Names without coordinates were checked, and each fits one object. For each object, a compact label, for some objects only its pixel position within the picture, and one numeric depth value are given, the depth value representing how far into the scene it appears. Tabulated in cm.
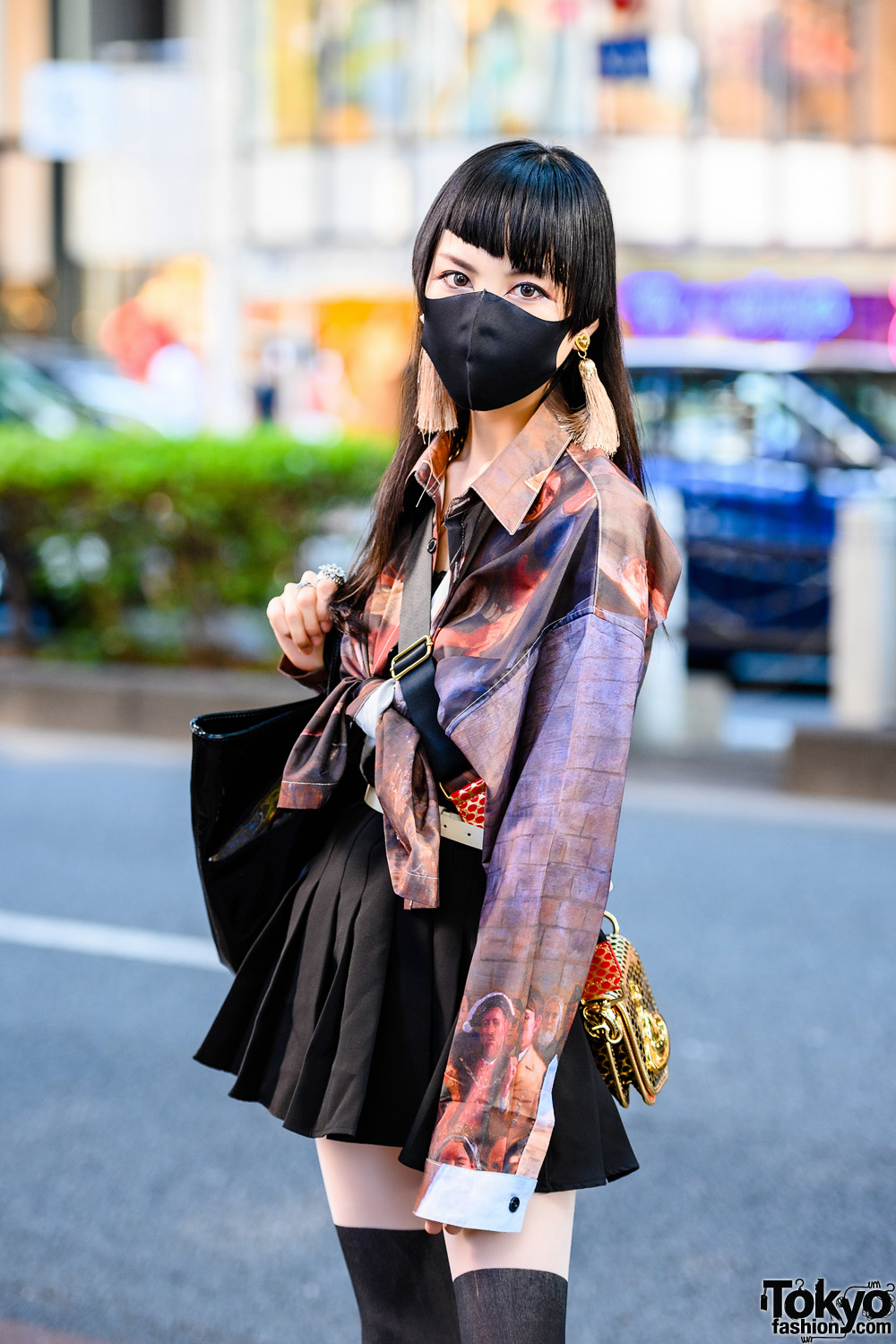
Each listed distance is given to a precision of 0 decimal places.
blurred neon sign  2328
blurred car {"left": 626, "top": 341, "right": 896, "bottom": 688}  1018
